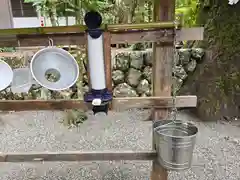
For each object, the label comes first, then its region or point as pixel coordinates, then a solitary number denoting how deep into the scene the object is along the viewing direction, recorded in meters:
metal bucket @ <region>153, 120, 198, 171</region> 1.51
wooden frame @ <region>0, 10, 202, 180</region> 1.65
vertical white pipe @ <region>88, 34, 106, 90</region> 1.58
